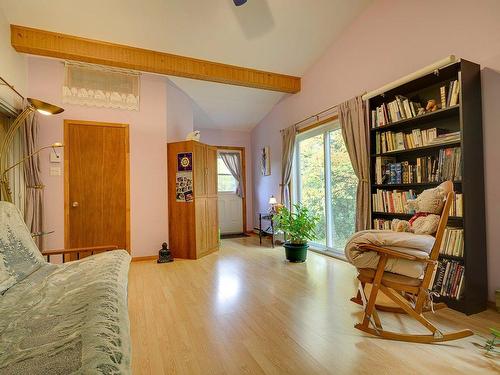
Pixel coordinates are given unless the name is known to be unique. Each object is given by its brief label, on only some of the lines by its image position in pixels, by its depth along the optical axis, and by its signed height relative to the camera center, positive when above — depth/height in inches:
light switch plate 139.4 +11.4
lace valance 144.3 +60.3
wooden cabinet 159.0 -6.9
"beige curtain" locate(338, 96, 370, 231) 122.4 +18.0
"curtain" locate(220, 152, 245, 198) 247.3 +21.8
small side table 201.3 -31.9
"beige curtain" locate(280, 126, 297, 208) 185.0 +18.5
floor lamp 101.0 +14.8
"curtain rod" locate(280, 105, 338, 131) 150.1 +44.6
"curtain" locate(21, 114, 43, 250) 127.3 +4.8
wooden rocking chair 65.9 -26.3
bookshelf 82.1 +12.3
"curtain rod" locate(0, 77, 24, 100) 105.0 +45.3
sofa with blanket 31.8 -20.6
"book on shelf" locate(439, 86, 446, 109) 89.1 +30.4
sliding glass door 147.7 +2.2
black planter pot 145.6 -36.1
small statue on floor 152.3 -38.2
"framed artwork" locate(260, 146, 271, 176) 217.9 +22.9
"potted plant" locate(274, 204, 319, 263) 144.6 -24.6
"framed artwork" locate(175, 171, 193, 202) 159.8 +2.3
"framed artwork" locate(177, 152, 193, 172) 159.3 +17.3
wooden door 143.6 +4.2
